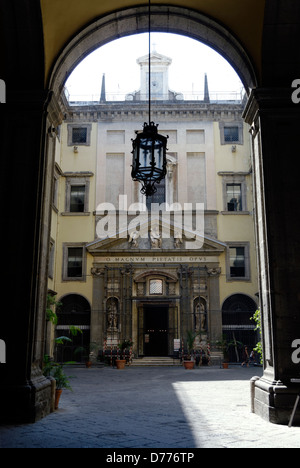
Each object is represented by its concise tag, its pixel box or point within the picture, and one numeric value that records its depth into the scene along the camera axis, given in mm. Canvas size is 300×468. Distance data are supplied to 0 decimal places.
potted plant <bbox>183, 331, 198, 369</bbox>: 20031
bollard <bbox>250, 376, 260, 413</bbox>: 7262
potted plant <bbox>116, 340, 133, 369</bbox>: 20547
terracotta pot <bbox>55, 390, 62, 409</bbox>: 7891
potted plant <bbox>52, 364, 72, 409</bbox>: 8066
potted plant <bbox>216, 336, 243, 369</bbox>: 21938
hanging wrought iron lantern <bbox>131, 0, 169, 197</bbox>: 6598
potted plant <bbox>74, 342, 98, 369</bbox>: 22000
